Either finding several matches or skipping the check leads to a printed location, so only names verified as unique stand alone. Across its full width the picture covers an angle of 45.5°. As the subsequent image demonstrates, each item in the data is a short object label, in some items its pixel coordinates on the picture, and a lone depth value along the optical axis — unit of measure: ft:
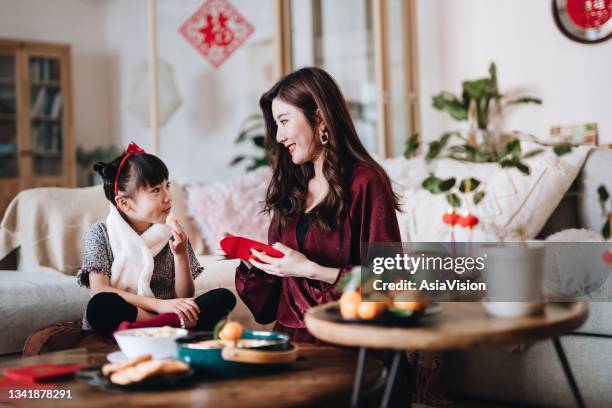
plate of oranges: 3.65
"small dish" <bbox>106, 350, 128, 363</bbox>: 4.34
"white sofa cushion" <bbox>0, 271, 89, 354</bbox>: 7.29
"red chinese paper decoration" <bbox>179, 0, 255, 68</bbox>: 15.11
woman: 5.82
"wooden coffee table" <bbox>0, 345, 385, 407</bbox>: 3.54
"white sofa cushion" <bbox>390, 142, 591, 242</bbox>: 9.70
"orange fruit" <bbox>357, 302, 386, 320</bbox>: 3.71
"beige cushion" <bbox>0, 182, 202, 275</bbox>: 8.96
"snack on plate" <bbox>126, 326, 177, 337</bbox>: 4.43
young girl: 6.01
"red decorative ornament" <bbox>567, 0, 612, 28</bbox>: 12.95
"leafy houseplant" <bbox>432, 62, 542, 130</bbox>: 14.10
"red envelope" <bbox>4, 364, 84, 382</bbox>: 4.01
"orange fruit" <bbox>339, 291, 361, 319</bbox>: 3.77
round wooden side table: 3.39
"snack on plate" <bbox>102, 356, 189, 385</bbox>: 3.74
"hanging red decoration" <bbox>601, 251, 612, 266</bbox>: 7.94
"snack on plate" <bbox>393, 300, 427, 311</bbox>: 3.67
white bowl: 4.23
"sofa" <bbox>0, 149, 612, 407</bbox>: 7.52
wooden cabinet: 19.33
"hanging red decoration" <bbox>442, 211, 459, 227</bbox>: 8.71
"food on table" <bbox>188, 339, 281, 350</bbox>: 4.14
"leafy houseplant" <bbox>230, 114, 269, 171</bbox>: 15.16
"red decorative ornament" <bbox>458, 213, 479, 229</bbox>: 8.70
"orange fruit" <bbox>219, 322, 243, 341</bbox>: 4.22
